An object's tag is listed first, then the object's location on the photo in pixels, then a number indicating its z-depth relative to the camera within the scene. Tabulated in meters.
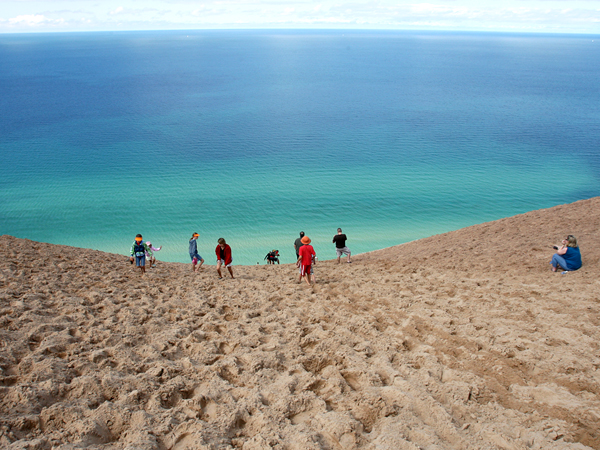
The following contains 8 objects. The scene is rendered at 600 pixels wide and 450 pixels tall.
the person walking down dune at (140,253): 12.89
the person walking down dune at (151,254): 13.61
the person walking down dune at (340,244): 16.00
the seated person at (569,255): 11.16
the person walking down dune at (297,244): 14.88
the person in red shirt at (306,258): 11.64
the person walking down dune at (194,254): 14.28
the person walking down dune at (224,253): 12.39
